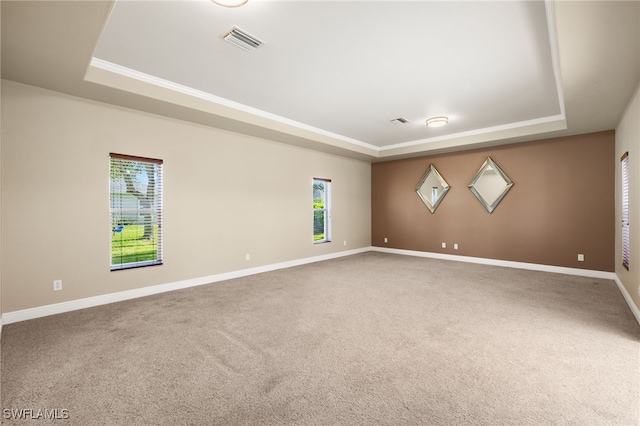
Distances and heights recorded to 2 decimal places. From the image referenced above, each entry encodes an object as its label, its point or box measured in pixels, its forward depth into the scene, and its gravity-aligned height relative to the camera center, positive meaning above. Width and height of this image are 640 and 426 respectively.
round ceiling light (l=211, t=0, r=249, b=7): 2.23 +1.60
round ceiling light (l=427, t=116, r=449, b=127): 4.97 +1.54
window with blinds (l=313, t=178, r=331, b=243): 6.98 +0.04
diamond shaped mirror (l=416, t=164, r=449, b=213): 7.02 +0.56
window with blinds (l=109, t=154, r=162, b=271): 3.91 +0.03
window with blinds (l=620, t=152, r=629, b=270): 3.96 +0.01
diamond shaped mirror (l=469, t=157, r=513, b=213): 6.14 +0.55
